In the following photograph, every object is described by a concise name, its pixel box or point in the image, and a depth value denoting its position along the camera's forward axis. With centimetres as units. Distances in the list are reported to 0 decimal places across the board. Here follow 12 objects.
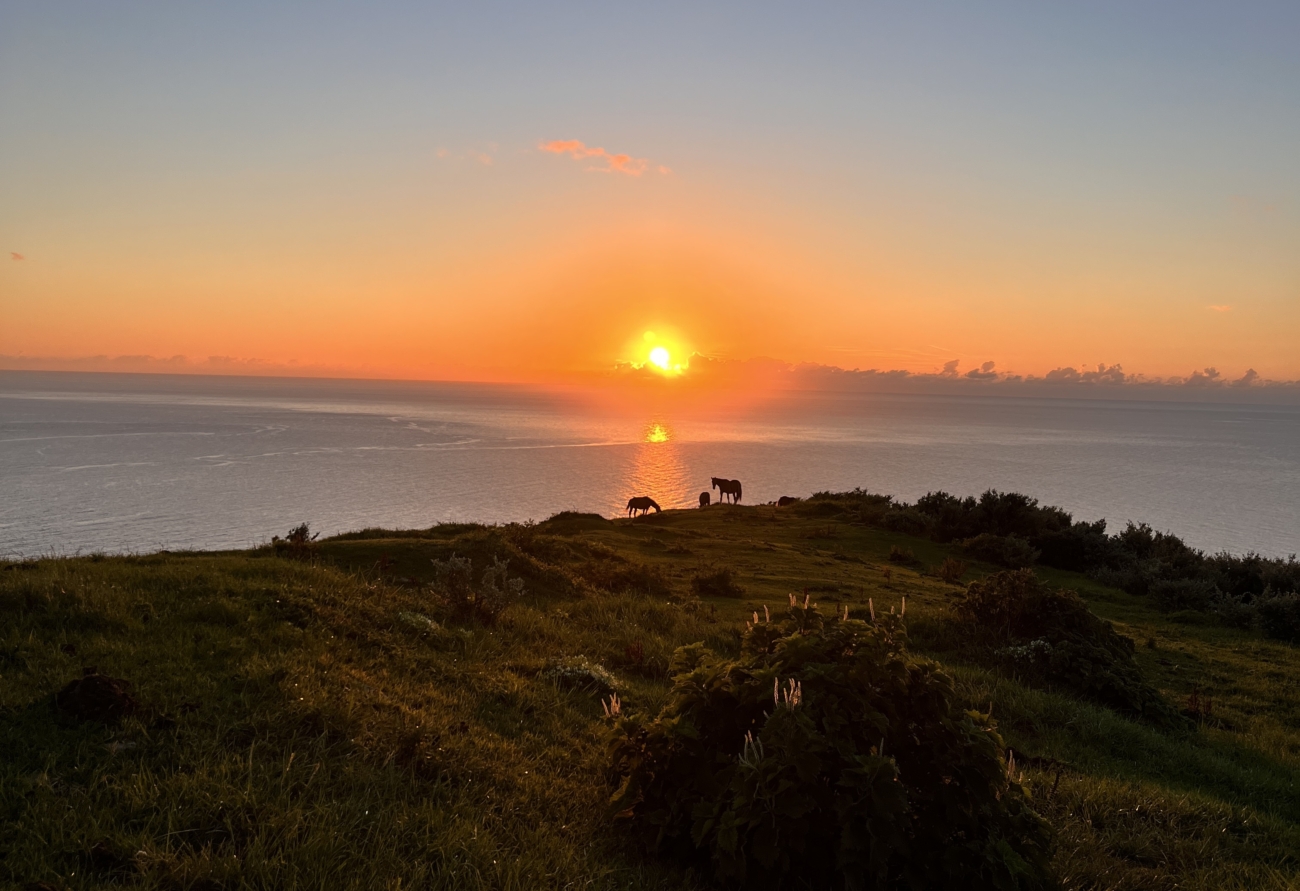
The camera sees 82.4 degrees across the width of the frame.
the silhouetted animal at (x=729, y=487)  5034
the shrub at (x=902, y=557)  2952
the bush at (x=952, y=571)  2545
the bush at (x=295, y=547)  1578
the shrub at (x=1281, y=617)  2062
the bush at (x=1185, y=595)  2377
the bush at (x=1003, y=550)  2992
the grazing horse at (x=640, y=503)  4383
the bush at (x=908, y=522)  3569
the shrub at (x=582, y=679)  1039
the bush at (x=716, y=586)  2031
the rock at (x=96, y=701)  657
